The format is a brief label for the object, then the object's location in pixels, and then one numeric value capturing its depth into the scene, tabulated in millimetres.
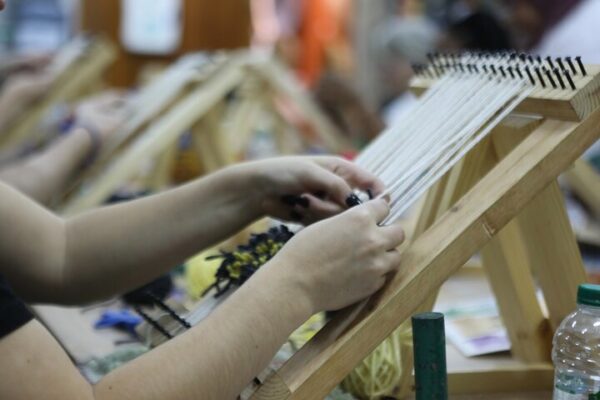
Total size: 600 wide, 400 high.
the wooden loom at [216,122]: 2111
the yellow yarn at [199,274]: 1495
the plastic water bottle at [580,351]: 1008
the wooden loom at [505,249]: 1031
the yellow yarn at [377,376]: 1180
